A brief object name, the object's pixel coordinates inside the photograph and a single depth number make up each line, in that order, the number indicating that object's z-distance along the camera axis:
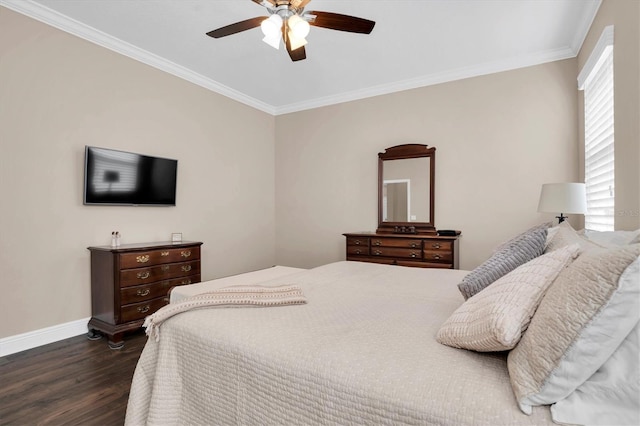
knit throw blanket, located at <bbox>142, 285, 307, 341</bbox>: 1.51
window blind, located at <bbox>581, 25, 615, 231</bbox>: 2.36
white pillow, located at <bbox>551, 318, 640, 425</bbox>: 0.74
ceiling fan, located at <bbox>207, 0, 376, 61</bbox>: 2.09
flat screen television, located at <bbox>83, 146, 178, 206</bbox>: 3.05
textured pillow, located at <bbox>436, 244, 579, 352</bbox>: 0.94
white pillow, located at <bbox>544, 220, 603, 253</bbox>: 1.33
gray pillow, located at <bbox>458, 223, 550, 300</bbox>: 1.42
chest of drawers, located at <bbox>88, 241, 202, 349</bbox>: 2.84
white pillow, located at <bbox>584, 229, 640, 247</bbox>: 1.25
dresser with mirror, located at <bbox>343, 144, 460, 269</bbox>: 3.66
